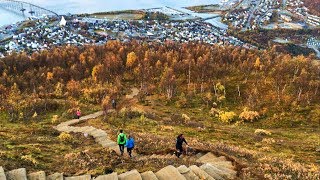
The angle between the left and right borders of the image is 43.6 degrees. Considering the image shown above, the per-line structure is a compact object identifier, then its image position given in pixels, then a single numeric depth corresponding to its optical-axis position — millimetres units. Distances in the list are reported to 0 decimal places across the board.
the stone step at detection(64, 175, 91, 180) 15000
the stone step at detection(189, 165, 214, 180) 15727
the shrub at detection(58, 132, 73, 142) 24562
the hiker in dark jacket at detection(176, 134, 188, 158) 20172
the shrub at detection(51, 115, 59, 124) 34844
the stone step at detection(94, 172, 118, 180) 14673
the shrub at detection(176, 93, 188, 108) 42938
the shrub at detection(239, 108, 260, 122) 38741
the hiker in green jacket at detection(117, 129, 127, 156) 20547
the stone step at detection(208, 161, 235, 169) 18234
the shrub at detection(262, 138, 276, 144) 29398
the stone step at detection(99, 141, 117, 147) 23291
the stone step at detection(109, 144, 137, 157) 21166
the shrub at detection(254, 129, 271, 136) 33156
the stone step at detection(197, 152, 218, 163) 19845
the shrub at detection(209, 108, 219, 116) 40312
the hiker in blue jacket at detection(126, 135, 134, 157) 20156
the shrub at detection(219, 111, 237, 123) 38500
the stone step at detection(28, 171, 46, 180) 14633
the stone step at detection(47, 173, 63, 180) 15084
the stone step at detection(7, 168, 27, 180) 14209
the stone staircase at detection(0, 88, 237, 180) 14675
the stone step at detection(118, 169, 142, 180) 14914
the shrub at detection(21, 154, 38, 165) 17434
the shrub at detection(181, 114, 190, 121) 37138
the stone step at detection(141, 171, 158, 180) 15282
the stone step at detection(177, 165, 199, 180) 15805
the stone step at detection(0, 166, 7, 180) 13584
